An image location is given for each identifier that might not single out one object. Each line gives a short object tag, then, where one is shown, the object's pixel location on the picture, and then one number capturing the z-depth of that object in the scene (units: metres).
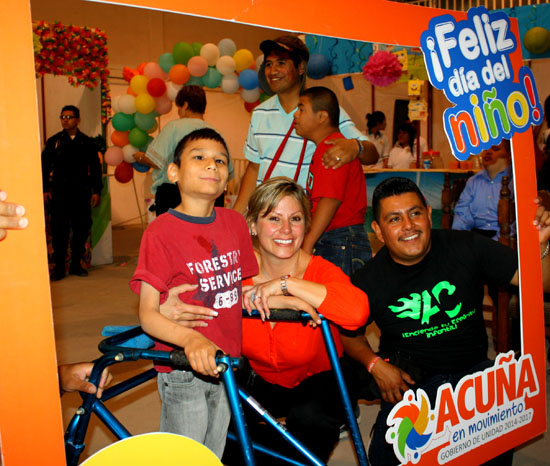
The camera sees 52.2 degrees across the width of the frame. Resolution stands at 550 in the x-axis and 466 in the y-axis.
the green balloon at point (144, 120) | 6.05
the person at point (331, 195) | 2.50
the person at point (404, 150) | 7.68
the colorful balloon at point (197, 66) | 5.86
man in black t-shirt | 2.09
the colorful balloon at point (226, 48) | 6.24
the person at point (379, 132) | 7.82
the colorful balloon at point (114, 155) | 6.30
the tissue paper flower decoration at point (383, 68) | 6.24
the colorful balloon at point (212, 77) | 5.99
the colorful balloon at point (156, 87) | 5.96
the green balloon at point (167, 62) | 6.13
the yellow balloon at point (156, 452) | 1.22
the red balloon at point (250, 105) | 6.36
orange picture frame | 1.21
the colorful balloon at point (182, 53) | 6.00
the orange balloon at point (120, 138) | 6.32
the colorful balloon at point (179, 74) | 5.87
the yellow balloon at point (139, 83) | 6.06
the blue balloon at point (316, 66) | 5.57
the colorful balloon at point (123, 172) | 6.40
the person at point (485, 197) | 3.67
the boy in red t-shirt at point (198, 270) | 1.63
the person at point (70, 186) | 5.66
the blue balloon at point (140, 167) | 6.15
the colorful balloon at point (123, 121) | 6.15
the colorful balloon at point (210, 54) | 5.95
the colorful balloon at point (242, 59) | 5.98
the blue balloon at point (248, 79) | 5.90
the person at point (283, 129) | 2.59
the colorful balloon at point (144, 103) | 5.95
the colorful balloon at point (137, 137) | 6.15
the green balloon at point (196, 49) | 6.12
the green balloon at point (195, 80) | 6.05
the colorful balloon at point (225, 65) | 5.87
